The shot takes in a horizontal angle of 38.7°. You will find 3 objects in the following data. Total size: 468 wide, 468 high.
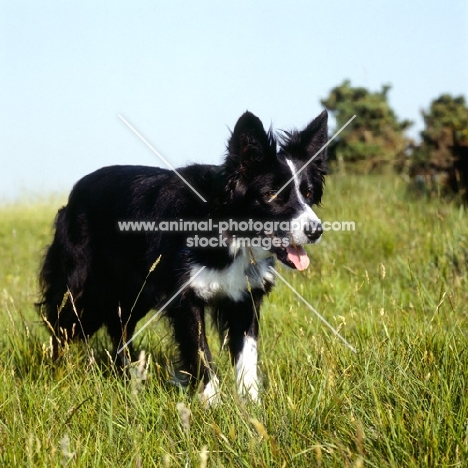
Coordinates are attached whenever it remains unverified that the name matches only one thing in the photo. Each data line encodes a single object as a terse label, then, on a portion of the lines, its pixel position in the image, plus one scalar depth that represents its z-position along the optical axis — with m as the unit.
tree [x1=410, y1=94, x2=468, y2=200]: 8.74
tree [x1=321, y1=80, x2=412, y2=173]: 14.61
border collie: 3.70
